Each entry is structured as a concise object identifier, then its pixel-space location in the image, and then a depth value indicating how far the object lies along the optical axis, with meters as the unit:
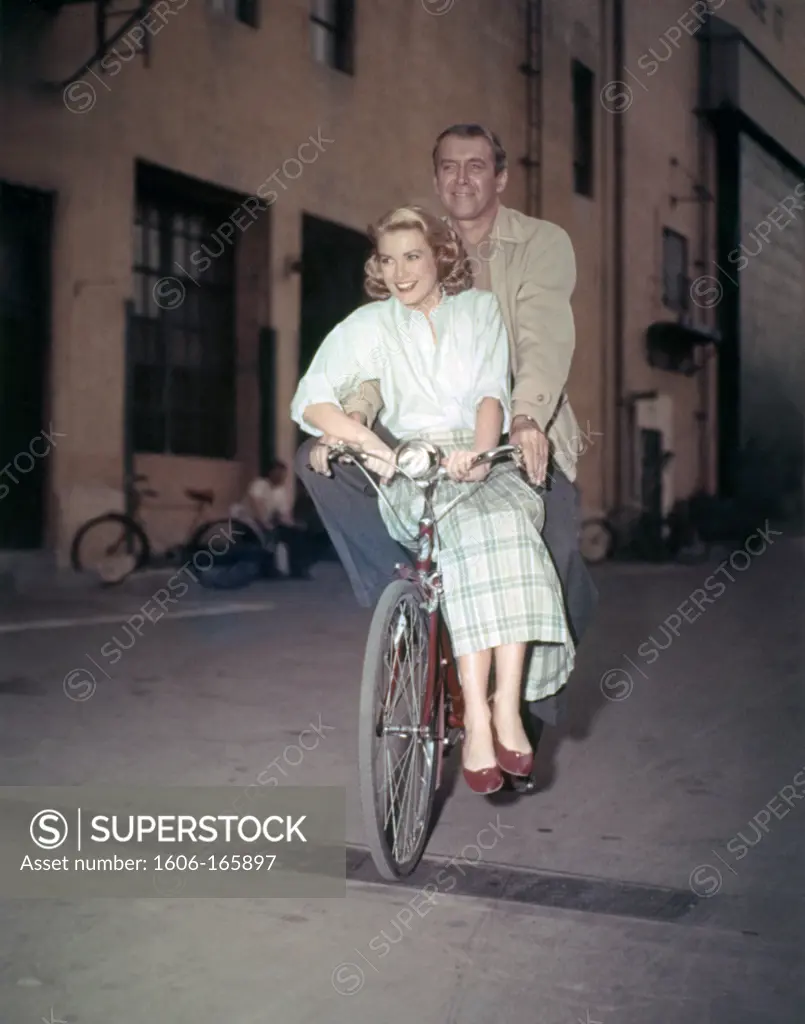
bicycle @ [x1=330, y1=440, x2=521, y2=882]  2.66
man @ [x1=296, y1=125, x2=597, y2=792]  3.14
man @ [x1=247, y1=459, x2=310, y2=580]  10.08
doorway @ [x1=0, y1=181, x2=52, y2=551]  9.00
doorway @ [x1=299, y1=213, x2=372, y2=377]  9.48
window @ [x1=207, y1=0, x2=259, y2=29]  7.66
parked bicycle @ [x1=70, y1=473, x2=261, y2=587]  9.30
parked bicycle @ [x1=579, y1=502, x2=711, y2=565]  5.70
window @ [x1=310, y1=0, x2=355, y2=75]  5.94
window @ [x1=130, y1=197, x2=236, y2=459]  10.20
